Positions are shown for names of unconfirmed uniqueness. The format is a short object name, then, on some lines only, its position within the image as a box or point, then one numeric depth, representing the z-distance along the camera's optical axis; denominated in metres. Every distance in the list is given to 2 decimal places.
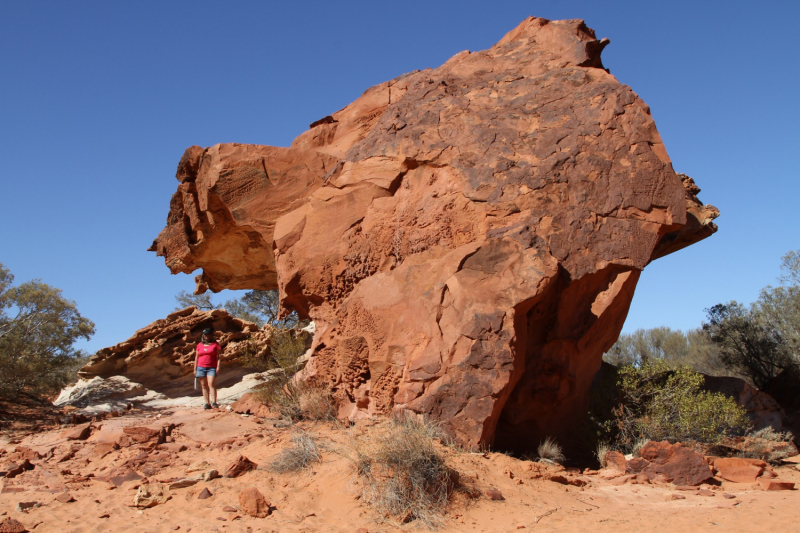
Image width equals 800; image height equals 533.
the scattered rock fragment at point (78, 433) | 7.10
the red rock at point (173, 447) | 6.54
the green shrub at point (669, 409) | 7.61
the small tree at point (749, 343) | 13.54
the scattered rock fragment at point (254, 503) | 4.82
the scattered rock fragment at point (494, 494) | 5.18
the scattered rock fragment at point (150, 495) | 5.09
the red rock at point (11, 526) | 4.43
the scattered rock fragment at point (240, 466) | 5.64
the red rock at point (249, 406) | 8.06
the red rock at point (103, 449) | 6.54
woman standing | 8.67
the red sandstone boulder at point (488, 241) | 6.40
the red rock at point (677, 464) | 6.29
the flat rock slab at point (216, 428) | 6.94
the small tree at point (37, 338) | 10.09
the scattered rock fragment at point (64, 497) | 5.16
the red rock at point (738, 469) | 6.55
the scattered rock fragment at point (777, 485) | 6.16
